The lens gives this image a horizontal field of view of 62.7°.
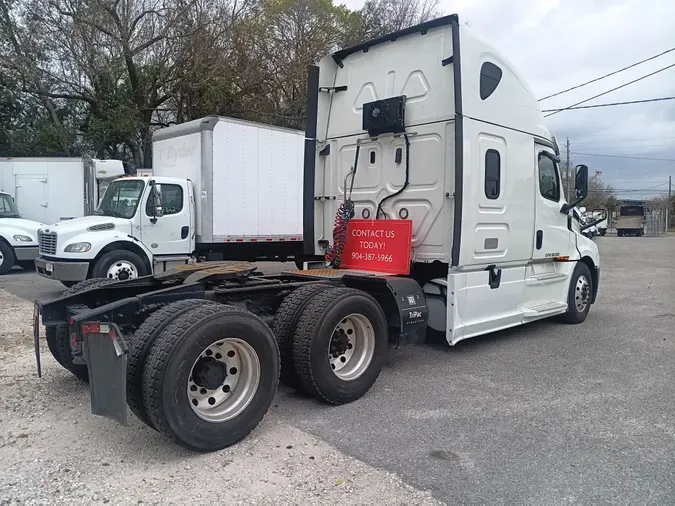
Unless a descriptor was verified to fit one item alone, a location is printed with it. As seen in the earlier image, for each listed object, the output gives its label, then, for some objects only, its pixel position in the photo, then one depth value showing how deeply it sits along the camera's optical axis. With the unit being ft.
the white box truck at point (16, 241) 44.29
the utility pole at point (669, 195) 243.23
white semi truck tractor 12.83
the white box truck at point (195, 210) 32.45
